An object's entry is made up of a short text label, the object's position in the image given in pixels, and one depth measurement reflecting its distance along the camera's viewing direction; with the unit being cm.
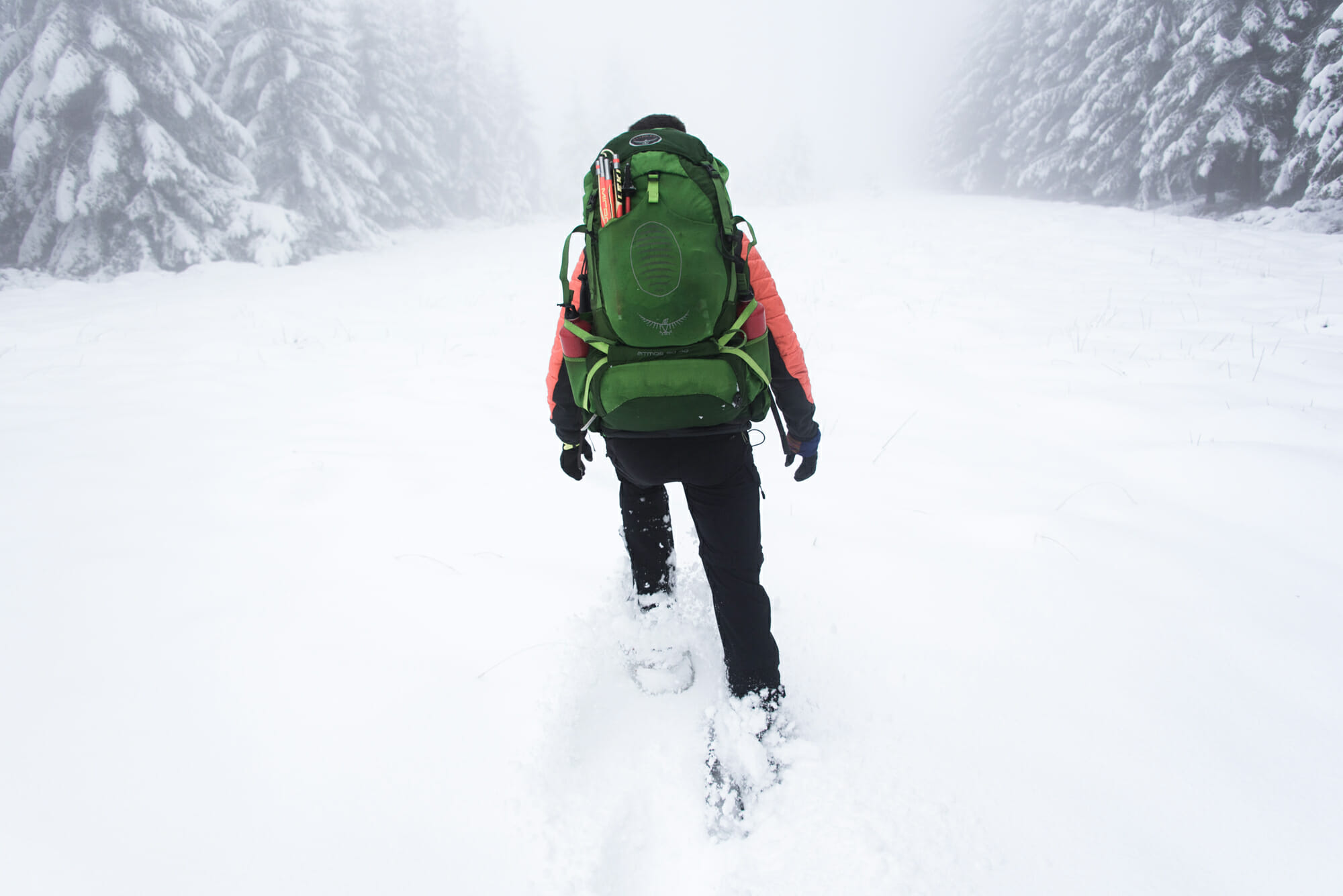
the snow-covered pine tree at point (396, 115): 2356
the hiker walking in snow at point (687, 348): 172
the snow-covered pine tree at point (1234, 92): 1295
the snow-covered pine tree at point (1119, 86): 1772
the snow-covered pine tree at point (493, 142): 3067
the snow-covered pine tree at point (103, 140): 1174
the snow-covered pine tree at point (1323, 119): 1044
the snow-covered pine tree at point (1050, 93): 2300
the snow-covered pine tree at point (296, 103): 1719
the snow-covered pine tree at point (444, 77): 2875
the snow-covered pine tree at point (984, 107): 2948
